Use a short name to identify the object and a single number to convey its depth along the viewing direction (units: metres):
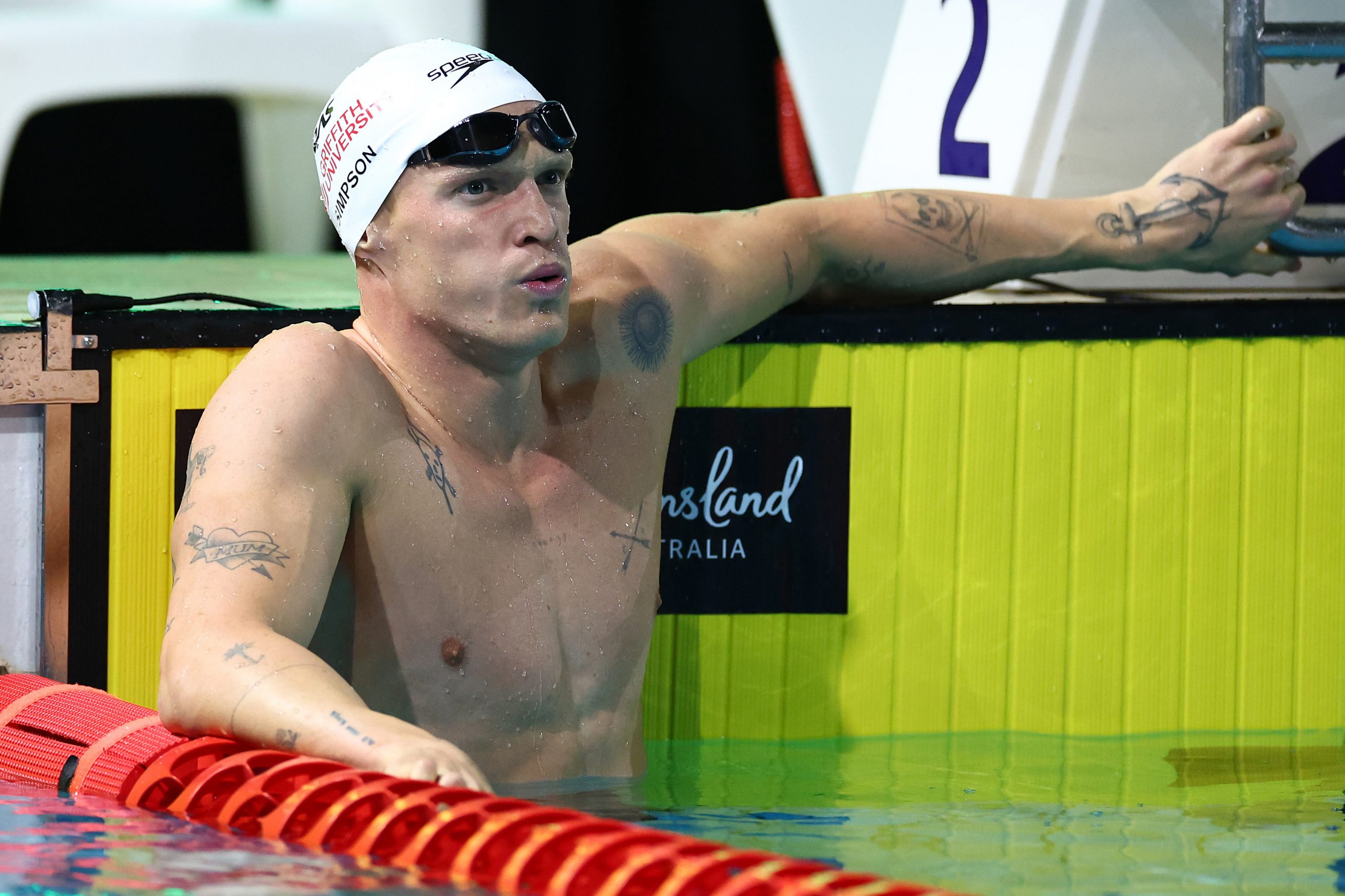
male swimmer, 11.21
